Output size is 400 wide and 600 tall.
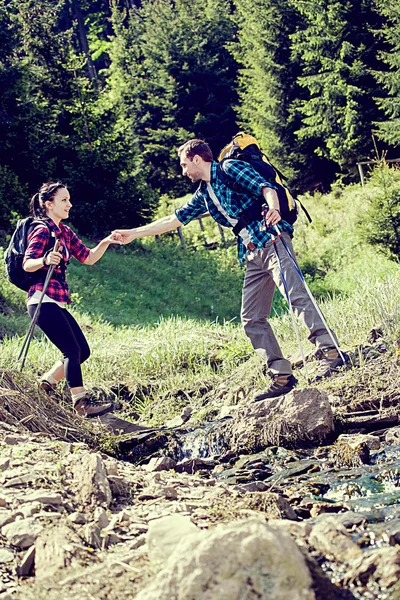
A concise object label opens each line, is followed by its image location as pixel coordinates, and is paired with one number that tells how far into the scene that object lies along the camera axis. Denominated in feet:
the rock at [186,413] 24.37
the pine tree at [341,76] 89.10
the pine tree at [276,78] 100.01
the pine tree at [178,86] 113.50
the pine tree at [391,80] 82.94
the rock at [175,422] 23.67
